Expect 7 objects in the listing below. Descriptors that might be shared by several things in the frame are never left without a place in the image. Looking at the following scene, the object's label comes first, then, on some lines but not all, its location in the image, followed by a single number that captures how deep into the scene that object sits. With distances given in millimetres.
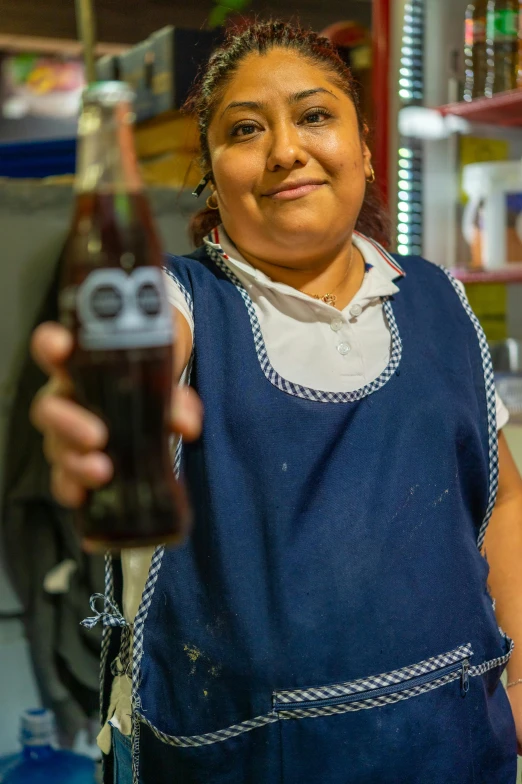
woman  1070
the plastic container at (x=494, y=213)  2436
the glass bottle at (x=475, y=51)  2441
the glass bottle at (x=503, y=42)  2379
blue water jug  2211
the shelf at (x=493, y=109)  2305
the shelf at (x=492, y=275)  2332
